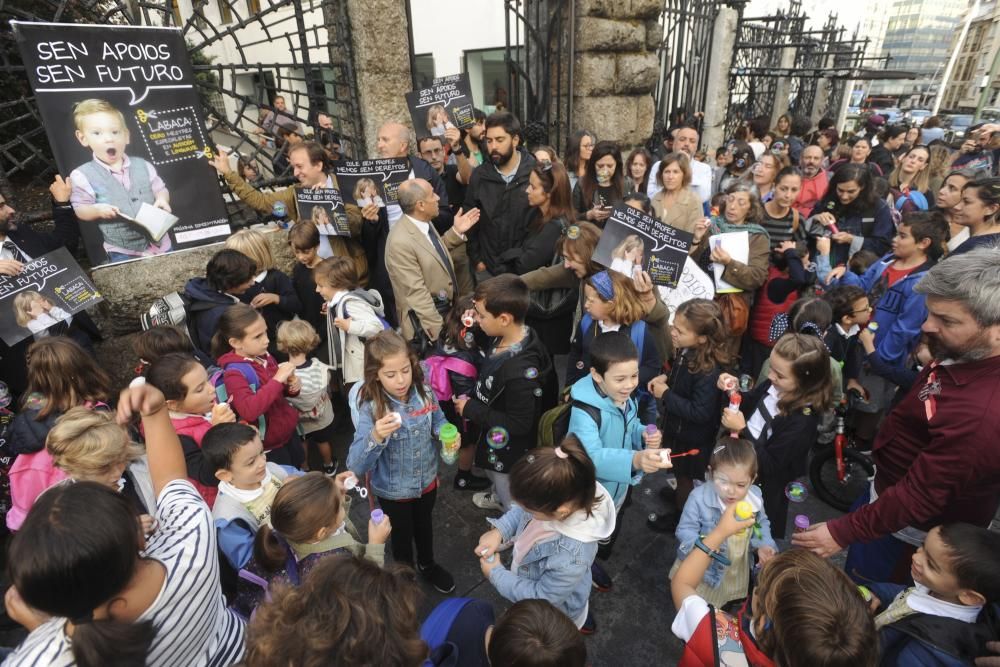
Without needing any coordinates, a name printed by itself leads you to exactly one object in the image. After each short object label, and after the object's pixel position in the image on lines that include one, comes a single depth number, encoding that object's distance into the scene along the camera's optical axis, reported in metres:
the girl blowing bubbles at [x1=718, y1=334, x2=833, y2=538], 2.55
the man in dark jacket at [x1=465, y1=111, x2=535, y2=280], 4.29
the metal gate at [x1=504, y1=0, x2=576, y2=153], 6.16
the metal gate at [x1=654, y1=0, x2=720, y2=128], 7.43
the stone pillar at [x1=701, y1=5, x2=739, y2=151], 8.59
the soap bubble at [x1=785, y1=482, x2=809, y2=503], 2.67
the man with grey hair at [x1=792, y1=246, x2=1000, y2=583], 1.86
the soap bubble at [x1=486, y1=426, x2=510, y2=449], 2.70
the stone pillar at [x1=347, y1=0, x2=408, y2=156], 4.59
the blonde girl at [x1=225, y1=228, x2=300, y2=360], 3.77
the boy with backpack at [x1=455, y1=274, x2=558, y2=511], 2.68
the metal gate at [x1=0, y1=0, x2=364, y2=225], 3.71
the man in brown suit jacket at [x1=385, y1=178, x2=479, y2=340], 3.68
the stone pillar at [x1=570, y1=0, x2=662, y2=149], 6.06
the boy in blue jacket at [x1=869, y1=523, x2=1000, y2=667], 1.67
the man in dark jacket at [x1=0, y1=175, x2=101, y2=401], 3.35
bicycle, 3.49
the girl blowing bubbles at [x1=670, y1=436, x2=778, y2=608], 2.26
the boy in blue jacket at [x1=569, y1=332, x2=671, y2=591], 2.45
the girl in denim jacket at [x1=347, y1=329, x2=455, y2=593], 2.43
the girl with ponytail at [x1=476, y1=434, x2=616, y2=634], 1.90
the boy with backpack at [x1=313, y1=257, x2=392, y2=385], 3.46
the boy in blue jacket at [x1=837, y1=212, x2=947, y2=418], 3.15
